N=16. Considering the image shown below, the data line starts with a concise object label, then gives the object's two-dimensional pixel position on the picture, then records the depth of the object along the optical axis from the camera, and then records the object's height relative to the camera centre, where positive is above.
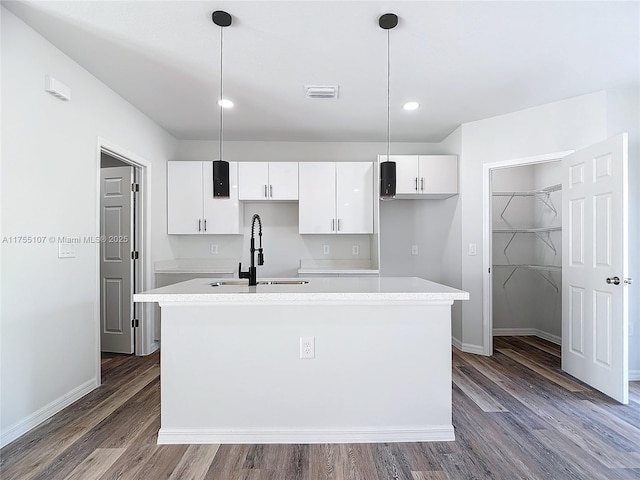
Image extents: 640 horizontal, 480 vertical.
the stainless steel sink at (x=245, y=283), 2.56 -0.32
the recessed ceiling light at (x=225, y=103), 3.29 +1.26
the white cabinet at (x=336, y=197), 4.21 +0.49
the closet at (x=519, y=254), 4.49 -0.19
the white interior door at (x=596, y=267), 2.59 -0.22
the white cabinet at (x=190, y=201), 4.22 +0.45
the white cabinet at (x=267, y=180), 4.21 +0.69
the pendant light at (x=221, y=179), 2.30 +0.39
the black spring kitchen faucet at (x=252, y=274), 2.43 -0.23
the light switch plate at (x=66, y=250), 2.51 -0.07
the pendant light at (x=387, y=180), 2.32 +0.38
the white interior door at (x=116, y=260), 3.79 -0.22
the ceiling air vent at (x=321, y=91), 3.01 +1.26
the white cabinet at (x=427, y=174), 4.04 +0.73
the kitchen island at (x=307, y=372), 2.11 -0.78
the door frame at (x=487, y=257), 3.76 -0.18
